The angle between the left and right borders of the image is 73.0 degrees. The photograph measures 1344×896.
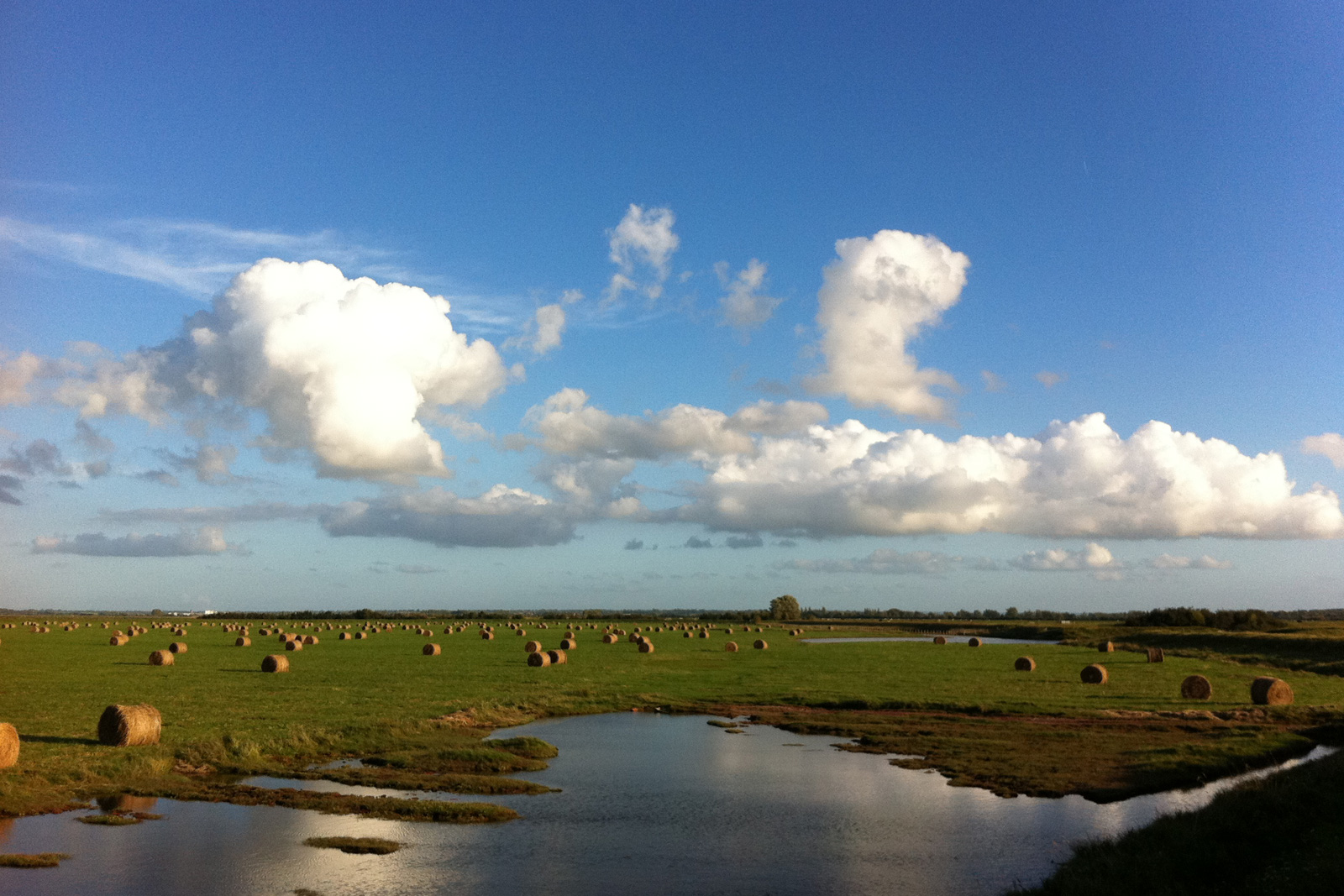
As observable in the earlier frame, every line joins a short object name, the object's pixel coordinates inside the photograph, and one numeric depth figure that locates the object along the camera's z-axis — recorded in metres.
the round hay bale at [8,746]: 22.38
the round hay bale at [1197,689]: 43.25
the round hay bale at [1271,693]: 40.75
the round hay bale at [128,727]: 25.92
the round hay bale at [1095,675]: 51.22
